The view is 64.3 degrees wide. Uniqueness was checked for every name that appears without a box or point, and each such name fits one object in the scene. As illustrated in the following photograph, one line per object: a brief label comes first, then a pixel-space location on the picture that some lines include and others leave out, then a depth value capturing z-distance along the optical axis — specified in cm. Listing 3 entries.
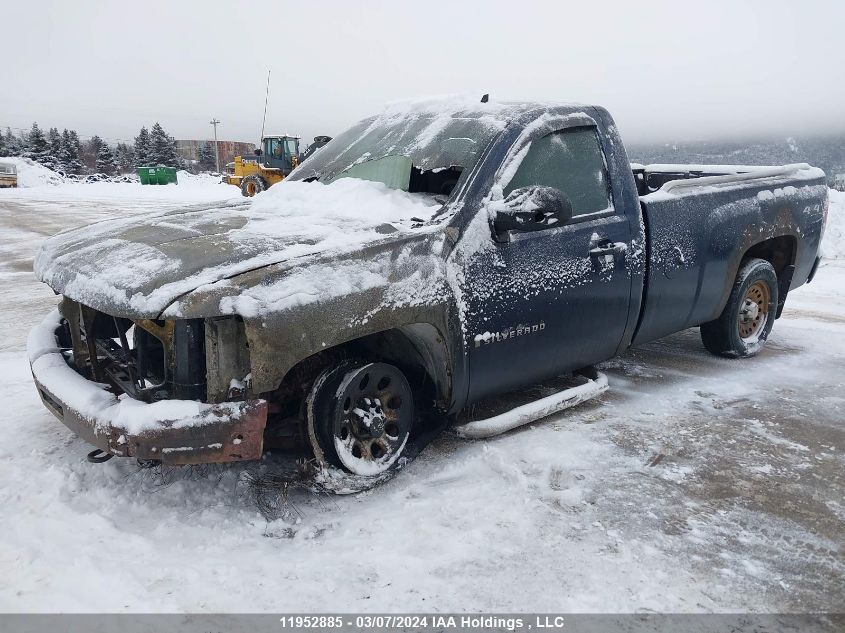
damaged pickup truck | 265
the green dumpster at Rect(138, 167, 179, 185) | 4238
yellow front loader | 2359
